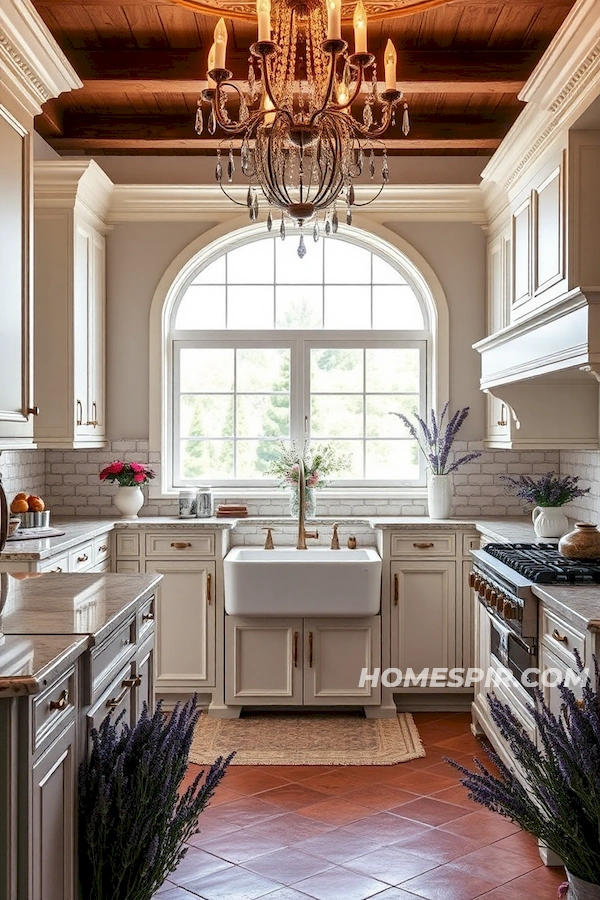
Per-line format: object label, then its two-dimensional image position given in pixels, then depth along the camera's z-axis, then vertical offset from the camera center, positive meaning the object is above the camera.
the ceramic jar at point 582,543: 3.43 -0.33
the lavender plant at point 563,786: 2.21 -0.85
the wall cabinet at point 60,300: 4.68 +0.84
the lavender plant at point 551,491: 4.42 -0.16
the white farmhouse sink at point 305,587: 4.63 -0.66
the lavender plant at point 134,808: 2.11 -0.83
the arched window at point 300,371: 5.54 +0.54
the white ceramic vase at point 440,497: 5.13 -0.22
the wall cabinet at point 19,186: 3.22 +1.03
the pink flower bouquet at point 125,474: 5.04 -0.08
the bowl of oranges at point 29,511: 4.33 -0.25
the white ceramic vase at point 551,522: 4.38 -0.31
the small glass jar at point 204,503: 5.16 -0.25
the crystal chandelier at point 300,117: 2.70 +1.09
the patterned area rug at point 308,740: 4.16 -1.38
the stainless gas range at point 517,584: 3.19 -0.49
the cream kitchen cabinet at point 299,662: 4.72 -1.07
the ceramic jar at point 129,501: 5.11 -0.24
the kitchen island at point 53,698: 1.80 -0.57
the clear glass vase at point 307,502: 5.15 -0.25
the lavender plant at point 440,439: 5.08 +0.11
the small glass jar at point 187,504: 5.14 -0.26
